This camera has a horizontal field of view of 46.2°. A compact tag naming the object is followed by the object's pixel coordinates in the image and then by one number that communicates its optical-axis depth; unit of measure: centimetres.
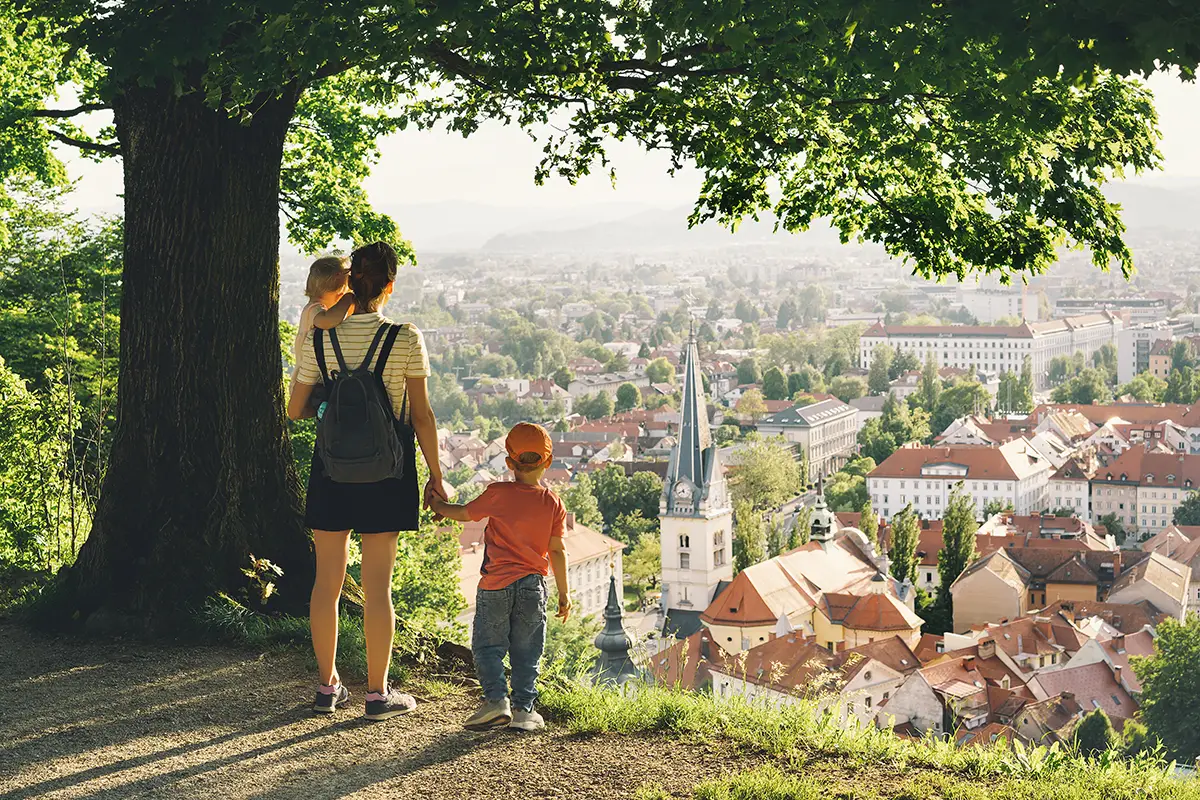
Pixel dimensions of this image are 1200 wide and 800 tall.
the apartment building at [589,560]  4666
